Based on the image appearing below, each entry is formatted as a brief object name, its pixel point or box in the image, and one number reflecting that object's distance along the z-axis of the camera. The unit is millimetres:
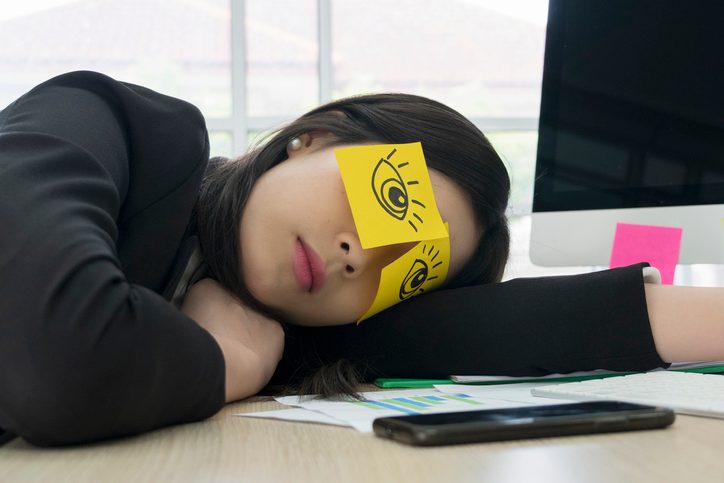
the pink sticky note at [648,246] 1228
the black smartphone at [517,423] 525
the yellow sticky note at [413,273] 847
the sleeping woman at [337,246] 795
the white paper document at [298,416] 619
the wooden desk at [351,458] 466
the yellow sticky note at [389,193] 816
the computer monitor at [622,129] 1207
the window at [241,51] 3801
